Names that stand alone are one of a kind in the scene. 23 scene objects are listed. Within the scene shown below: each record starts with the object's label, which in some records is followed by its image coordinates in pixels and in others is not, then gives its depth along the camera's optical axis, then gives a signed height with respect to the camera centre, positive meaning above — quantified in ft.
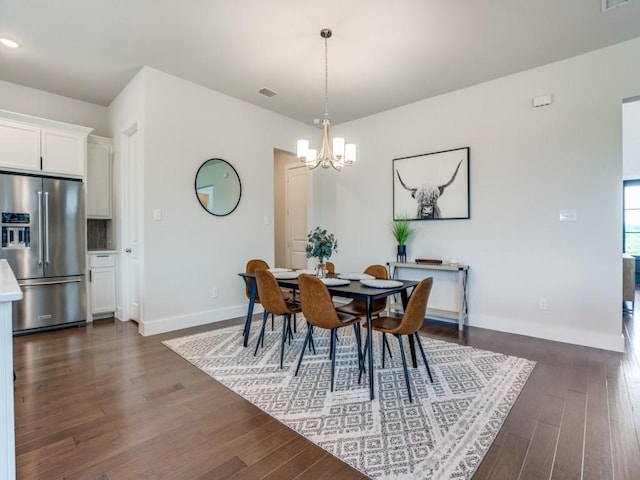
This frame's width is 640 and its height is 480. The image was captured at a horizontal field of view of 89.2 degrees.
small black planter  14.40 -0.81
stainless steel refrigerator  11.56 -0.30
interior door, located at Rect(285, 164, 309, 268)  19.12 +1.39
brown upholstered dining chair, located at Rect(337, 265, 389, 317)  9.41 -2.14
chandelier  10.26 +2.70
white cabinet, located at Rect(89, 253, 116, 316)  13.67 -1.92
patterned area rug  5.37 -3.60
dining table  7.38 -1.33
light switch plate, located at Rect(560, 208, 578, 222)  10.96 +0.67
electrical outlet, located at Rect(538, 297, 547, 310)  11.51 -2.47
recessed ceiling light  10.00 +6.13
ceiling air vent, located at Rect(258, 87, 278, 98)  13.28 +6.05
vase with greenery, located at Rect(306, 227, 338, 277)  9.14 -0.24
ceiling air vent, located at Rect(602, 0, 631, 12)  8.17 +5.87
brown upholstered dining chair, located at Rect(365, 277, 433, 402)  7.23 -1.84
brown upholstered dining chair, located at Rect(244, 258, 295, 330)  12.10 -1.15
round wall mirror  13.21 +2.13
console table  12.55 -2.16
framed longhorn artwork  13.25 +2.16
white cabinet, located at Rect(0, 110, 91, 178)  11.61 +3.54
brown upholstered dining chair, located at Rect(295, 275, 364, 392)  7.57 -1.76
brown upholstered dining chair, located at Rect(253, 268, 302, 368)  9.04 -1.73
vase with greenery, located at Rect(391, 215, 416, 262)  14.35 +0.12
